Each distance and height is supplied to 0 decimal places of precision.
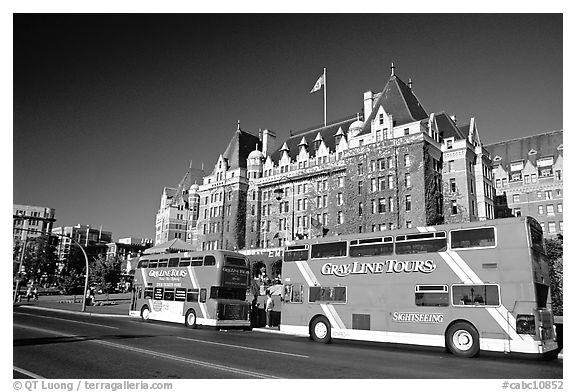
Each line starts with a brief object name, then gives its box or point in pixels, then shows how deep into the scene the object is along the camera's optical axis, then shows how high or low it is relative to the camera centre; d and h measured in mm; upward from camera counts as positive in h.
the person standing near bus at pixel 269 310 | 26016 -1437
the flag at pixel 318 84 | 55219 +25965
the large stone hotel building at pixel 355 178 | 46406 +13826
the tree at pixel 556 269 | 27844 +2204
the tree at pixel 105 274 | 56856 +893
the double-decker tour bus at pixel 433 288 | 13906 +140
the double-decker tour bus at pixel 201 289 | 24047 -312
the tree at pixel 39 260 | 71688 +2998
